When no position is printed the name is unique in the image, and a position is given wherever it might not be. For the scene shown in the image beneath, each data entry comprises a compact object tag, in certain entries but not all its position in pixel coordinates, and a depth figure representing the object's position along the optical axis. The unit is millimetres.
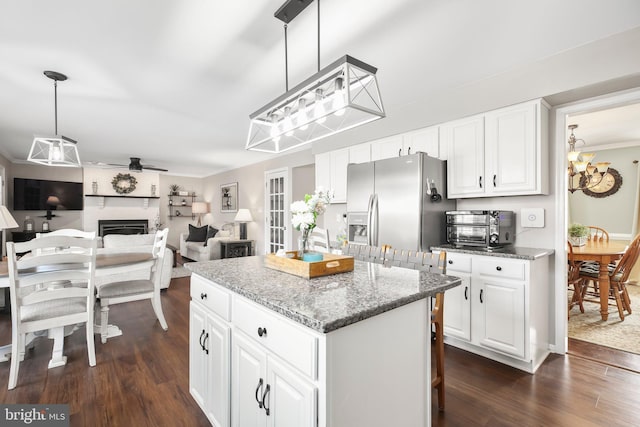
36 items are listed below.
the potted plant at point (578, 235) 3637
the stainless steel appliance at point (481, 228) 2533
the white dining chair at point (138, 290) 2750
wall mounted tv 6695
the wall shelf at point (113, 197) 7822
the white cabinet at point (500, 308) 2250
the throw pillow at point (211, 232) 7102
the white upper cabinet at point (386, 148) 3436
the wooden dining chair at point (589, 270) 3354
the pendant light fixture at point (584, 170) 3937
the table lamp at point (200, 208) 8617
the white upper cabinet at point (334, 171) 4117
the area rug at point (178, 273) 5377
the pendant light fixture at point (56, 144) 2633
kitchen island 953
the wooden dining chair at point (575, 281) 3420
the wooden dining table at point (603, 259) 3107
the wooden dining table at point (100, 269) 2307
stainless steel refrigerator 2820
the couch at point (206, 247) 6192
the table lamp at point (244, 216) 6758
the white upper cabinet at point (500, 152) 2471
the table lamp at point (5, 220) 2351
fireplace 7805
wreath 8008
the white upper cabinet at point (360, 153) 3775
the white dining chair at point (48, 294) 2018
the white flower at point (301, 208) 1526
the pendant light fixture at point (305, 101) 1386
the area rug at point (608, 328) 2697
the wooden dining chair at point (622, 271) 3170
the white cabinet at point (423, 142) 3105
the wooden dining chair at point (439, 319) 1767
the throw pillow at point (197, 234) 7277
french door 5883
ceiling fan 6430
